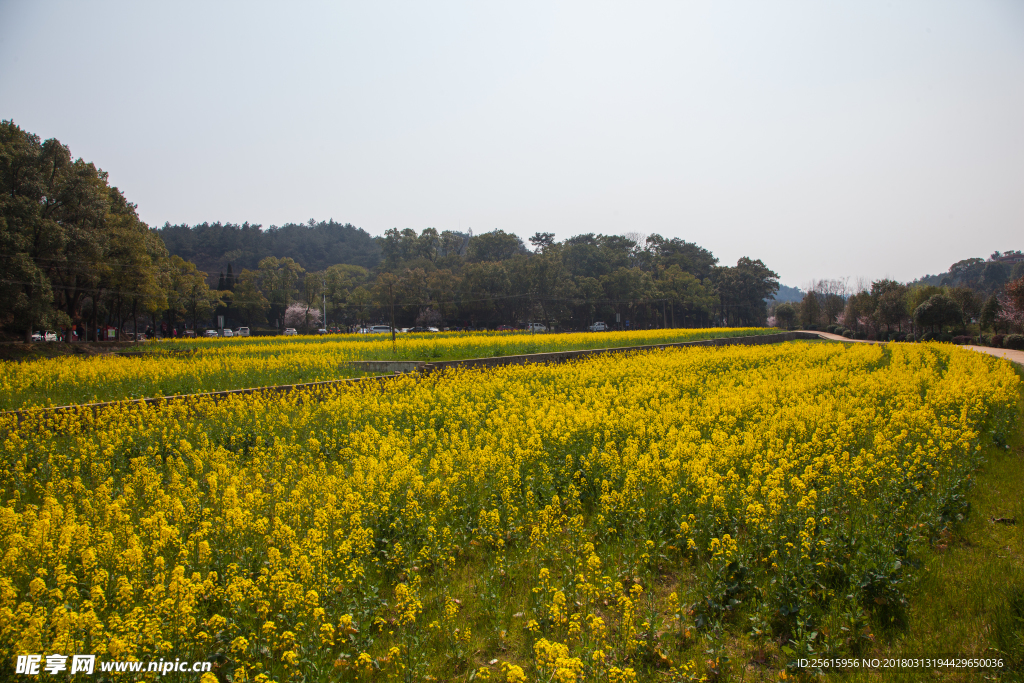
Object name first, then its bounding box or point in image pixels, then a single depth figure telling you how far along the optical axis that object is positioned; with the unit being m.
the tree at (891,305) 43.94
